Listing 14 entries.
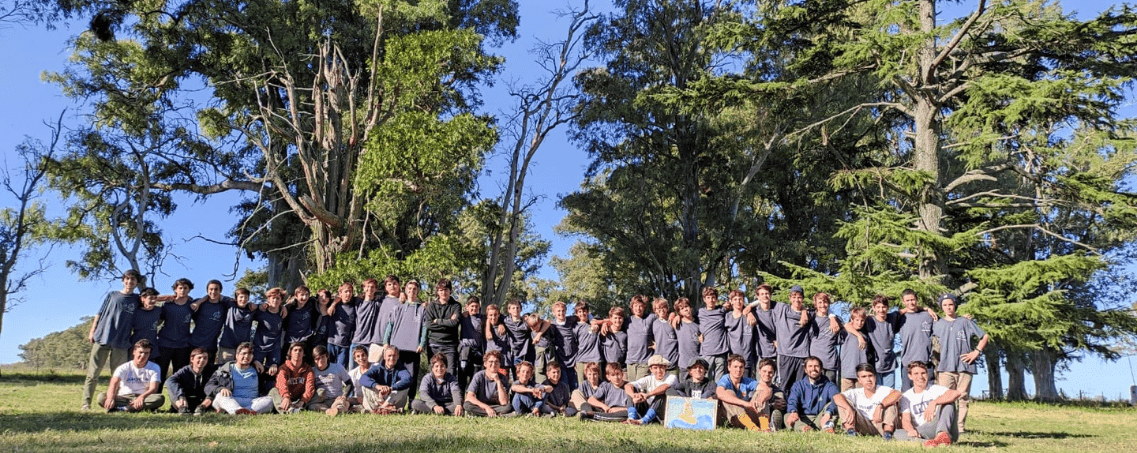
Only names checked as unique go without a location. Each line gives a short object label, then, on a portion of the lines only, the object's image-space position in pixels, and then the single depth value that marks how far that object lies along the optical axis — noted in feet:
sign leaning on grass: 30.17
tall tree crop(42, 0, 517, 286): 65.98
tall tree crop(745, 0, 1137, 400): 47.34
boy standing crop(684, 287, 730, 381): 34.73
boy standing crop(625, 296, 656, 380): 35.65
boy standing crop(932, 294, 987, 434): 32.48
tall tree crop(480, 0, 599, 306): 80.84
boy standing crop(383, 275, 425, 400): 36.19
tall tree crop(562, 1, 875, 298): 84.64
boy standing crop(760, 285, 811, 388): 33.91
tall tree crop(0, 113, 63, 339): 84.47
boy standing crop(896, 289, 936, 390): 32.99
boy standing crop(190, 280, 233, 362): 35.01
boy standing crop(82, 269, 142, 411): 33.47
